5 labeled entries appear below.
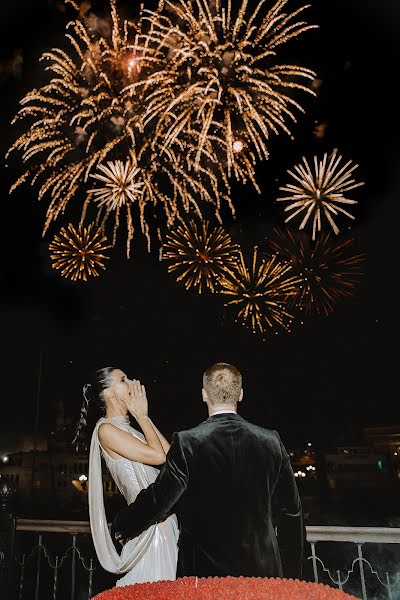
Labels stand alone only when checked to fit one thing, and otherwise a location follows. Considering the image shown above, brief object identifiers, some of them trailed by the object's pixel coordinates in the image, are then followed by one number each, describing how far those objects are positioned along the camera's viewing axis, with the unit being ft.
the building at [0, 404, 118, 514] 169.01
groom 8.34
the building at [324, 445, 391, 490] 171.94
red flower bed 4.80
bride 10.18
